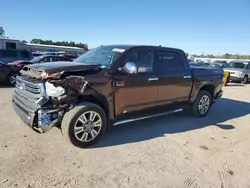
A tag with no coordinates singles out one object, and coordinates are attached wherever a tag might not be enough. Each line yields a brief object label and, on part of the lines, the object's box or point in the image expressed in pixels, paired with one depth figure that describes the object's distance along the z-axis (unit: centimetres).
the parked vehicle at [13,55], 1248
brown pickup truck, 359
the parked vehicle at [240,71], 1664
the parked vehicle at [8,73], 1029
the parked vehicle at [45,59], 1327
